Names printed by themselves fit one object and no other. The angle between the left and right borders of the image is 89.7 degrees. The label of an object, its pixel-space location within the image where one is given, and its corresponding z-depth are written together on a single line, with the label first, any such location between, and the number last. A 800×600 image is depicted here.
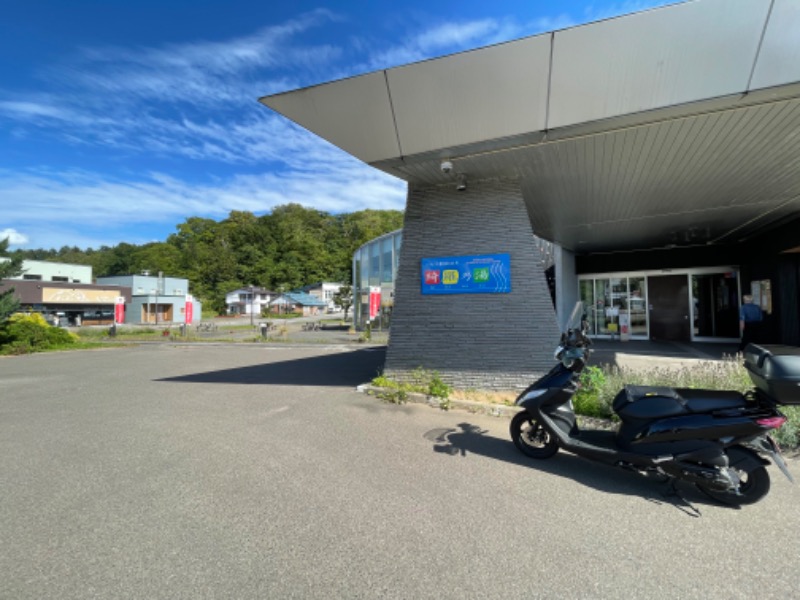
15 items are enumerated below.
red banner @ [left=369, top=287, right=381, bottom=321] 24.53
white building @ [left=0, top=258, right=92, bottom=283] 44.44
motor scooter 3.05
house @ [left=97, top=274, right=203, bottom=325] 50.97
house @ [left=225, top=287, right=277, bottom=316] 70.62
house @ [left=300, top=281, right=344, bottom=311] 82.19
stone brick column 6.87
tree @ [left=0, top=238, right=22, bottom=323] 16.70
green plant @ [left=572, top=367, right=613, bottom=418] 5.50
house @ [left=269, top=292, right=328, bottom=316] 70.81
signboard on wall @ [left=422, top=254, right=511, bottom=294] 7.02
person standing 11.35
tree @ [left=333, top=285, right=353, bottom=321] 42.41
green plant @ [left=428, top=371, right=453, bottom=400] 6.66
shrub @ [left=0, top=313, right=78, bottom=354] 17.84
